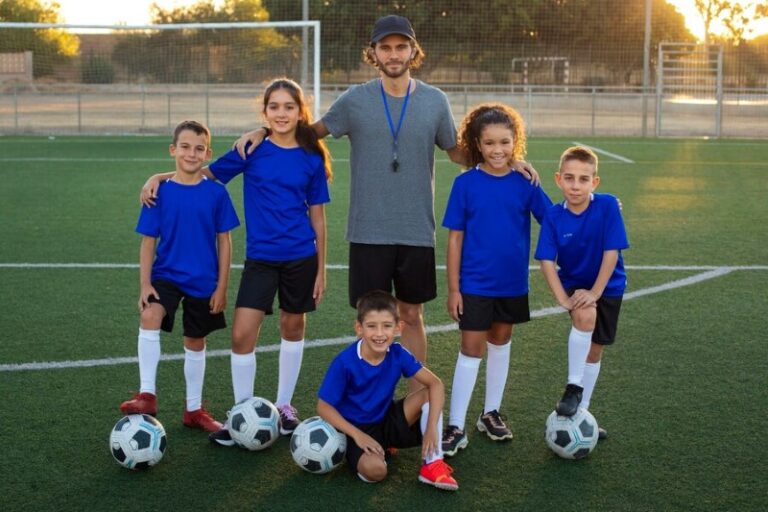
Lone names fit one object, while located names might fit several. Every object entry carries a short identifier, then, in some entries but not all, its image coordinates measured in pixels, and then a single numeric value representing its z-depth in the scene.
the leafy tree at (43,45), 22.56
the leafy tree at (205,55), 23.53
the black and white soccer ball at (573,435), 4.11
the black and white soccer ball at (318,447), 3.92
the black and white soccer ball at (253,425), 4.19
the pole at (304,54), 21.91
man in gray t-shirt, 4.42
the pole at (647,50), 24.95
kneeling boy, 3.89
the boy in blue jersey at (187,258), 4.38
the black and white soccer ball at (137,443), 3.96
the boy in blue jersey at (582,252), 4.25
